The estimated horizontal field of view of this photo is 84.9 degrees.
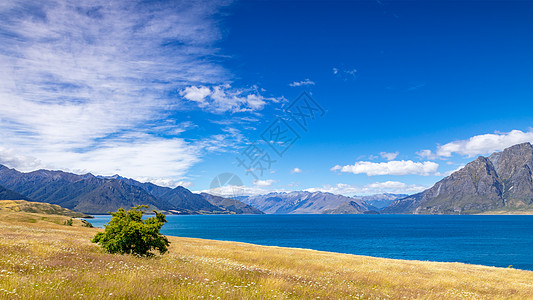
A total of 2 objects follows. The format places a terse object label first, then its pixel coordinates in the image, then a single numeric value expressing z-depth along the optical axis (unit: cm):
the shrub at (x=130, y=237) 2009
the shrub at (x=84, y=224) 8299
